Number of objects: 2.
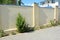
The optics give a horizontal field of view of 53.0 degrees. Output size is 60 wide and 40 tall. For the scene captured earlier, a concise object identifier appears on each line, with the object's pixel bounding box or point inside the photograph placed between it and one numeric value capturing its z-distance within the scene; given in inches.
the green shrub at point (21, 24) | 215.2
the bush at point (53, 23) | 284.2
